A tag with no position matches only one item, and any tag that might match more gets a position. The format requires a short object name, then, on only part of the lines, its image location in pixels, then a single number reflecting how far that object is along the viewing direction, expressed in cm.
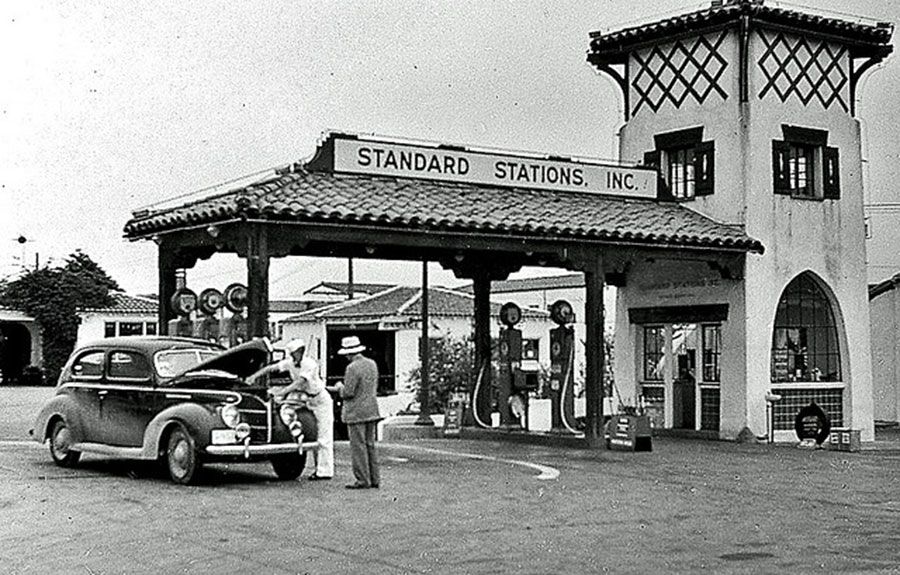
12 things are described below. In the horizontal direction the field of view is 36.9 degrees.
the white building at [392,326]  4378
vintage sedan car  1507
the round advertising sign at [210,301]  2091
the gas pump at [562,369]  2255
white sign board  2113
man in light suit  1516
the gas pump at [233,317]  2056
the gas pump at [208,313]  2088
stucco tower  2398
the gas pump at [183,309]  2102
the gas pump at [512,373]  2339
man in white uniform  1594
